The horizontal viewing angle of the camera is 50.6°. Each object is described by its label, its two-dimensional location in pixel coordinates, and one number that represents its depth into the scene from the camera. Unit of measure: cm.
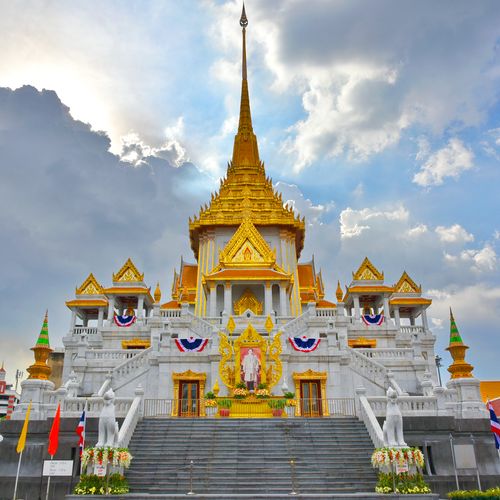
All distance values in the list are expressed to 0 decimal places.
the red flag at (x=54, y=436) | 1944
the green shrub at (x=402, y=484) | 1769
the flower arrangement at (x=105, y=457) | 1827
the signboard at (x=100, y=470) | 1803
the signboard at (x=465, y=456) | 2195
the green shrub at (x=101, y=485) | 1767
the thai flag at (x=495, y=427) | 1989
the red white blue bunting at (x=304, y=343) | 2919
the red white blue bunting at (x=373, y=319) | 4169
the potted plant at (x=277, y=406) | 2570
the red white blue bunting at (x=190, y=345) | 2931
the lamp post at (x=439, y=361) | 6394
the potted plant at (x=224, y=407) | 2573
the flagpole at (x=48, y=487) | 1879
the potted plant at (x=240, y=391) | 2642
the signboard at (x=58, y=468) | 1920
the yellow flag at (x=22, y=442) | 1941
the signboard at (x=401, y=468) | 1811
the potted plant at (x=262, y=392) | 2647
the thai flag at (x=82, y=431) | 2007
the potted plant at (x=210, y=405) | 2602
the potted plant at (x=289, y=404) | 2591
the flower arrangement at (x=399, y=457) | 1828
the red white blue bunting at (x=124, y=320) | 4316
